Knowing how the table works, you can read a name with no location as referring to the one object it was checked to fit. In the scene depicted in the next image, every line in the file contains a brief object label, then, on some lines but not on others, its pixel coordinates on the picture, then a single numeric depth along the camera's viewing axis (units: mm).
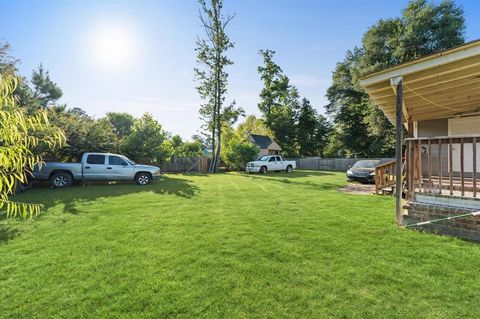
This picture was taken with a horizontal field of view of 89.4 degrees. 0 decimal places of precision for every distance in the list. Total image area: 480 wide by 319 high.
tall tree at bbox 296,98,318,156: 37750
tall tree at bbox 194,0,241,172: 21547
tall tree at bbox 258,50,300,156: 37125
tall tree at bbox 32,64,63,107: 26870
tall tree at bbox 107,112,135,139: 43125
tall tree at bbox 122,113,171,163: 16375
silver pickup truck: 10711
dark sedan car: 12406
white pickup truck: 19188
